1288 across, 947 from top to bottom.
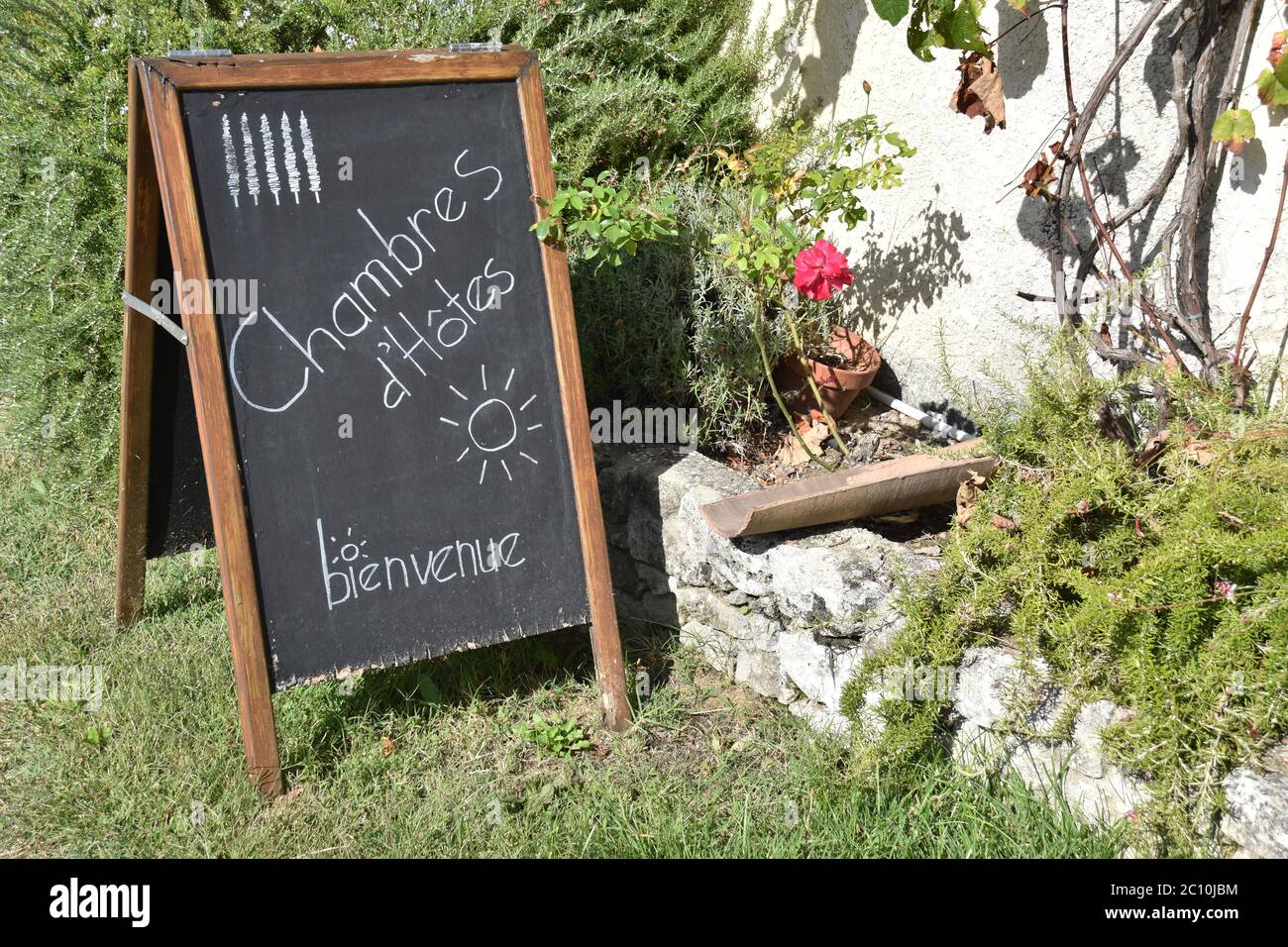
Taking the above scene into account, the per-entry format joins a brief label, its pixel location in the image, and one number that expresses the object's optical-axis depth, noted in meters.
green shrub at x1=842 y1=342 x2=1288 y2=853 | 1.85
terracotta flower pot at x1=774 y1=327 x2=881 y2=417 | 3.24
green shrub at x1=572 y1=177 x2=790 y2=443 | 3.12
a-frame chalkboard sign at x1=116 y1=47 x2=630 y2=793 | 2.13
